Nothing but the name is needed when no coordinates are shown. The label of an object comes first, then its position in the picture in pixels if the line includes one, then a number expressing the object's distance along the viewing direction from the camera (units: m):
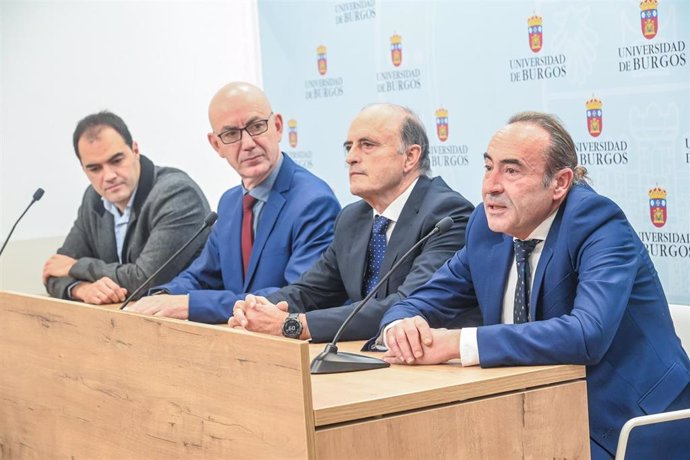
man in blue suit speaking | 2.60
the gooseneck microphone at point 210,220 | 3.71
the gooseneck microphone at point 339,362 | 2.65
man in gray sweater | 4.71
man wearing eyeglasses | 4.00
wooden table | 2.24
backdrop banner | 3.70
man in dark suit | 3.29
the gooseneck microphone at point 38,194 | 4.49
